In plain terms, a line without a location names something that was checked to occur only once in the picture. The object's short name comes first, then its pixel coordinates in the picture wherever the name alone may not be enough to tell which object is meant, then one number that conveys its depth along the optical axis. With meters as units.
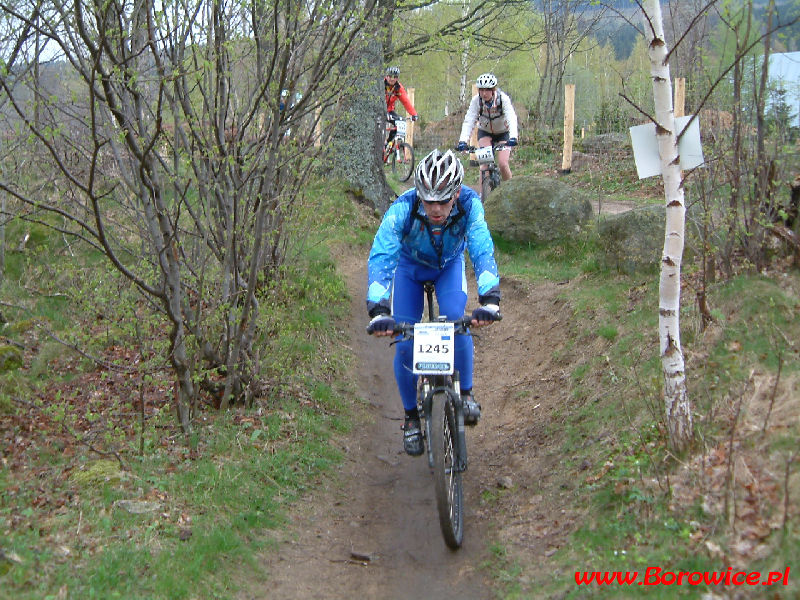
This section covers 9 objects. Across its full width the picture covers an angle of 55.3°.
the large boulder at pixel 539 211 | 10.23
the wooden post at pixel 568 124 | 16.97
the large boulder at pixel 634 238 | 7.68
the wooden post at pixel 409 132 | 21.89
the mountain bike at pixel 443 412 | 4.28
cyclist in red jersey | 13.62
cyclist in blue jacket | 4.84
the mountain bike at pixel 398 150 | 15.29
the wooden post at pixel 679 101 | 14.75
